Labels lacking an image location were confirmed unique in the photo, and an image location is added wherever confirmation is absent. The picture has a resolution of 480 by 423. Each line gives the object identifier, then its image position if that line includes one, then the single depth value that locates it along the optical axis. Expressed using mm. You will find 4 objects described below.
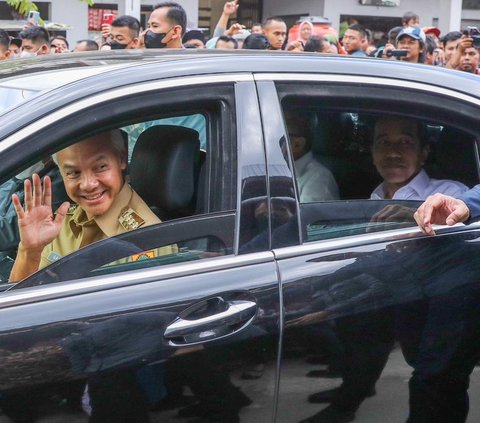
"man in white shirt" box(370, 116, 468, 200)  2906
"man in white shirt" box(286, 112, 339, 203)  2662
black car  2234
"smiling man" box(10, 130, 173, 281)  2455
